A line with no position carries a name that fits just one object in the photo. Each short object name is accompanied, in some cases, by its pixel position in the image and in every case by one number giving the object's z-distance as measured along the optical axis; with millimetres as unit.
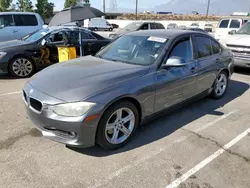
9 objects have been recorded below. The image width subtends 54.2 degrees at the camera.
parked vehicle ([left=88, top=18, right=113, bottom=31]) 38969
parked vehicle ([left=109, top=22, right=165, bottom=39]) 14711
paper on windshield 3927
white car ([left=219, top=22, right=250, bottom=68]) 7453
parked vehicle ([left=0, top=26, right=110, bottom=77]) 6656
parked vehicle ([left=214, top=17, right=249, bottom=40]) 14641
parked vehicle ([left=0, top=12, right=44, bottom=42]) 10375
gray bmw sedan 2879
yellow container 7074
